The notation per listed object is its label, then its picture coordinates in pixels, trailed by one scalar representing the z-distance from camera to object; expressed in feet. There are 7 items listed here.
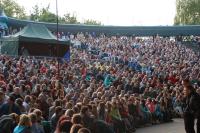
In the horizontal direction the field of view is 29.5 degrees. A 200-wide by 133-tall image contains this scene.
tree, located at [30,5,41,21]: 224.53
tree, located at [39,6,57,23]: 201.82
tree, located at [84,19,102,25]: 283.22
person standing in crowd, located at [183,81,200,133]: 32.41
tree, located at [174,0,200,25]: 183.02
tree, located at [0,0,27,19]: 238.79
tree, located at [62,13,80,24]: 232.19
